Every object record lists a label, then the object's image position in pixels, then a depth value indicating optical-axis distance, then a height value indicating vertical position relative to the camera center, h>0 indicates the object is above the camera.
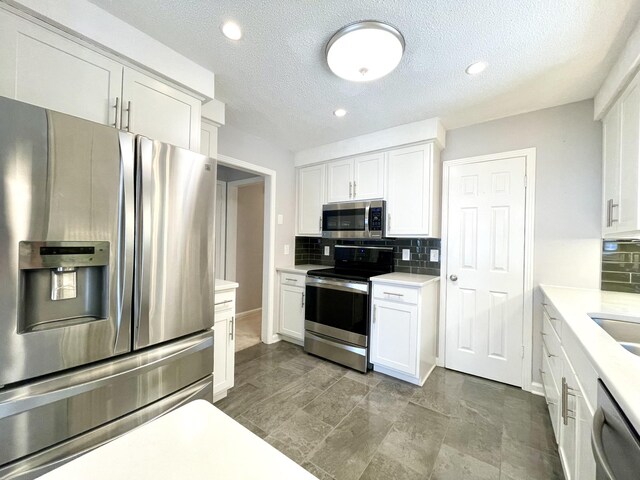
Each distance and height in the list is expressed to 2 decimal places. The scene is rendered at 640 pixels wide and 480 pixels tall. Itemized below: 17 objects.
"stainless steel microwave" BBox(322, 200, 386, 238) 2.84 +0.24
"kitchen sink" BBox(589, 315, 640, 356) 1.37 -0.44
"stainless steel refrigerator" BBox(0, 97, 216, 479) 0.98 -0.21
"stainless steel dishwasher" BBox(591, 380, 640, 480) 0.67 -0.54
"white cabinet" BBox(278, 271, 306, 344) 3.14 -0.82
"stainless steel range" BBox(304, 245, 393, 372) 2.60 -0.72
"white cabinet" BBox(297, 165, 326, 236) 3.37 +0.54
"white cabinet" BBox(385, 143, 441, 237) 2.59 +0.51
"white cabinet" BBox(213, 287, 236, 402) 2.02 -0.81
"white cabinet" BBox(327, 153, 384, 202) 2.90 +0.72
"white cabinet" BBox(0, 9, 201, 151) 1.15 +0.77
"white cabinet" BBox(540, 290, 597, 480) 1.01 -0.73
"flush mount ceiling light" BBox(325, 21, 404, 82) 1.41 +1.08
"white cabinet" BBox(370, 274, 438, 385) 2.34 -0.82
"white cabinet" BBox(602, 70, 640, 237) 1.46 +0.50
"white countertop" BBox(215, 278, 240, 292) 2.02 -0.37
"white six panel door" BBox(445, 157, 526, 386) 2.35 -0.24
